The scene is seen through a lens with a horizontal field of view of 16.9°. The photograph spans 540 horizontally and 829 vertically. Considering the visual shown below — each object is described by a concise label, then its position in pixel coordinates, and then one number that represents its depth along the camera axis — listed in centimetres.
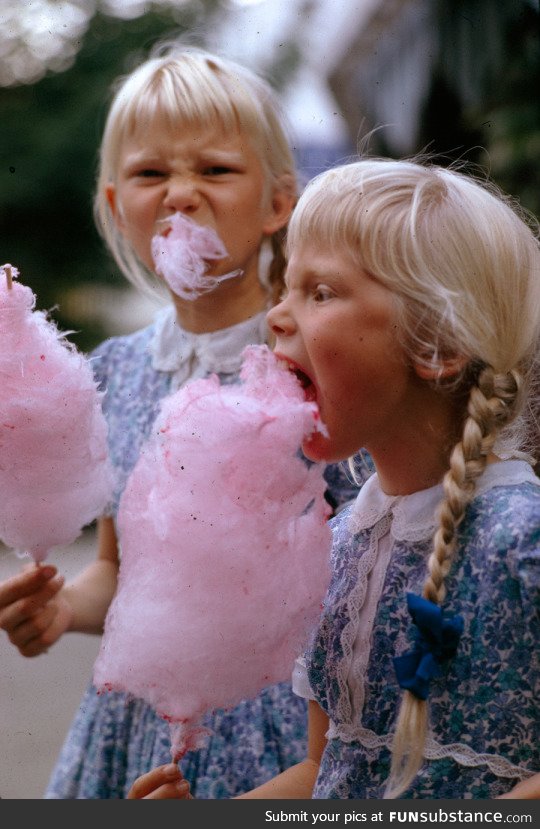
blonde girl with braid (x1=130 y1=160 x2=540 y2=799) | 120
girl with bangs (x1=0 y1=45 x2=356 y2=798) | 147
